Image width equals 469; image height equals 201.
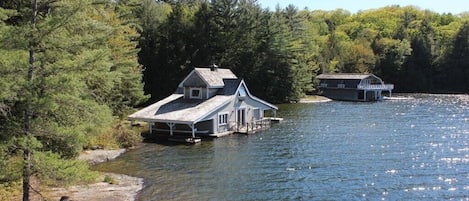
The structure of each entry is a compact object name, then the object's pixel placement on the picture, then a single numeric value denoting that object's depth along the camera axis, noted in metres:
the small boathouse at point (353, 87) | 78.88
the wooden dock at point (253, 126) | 39.34
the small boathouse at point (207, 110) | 36.12
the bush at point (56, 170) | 13.01
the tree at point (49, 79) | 12.63
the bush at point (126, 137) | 32.00
